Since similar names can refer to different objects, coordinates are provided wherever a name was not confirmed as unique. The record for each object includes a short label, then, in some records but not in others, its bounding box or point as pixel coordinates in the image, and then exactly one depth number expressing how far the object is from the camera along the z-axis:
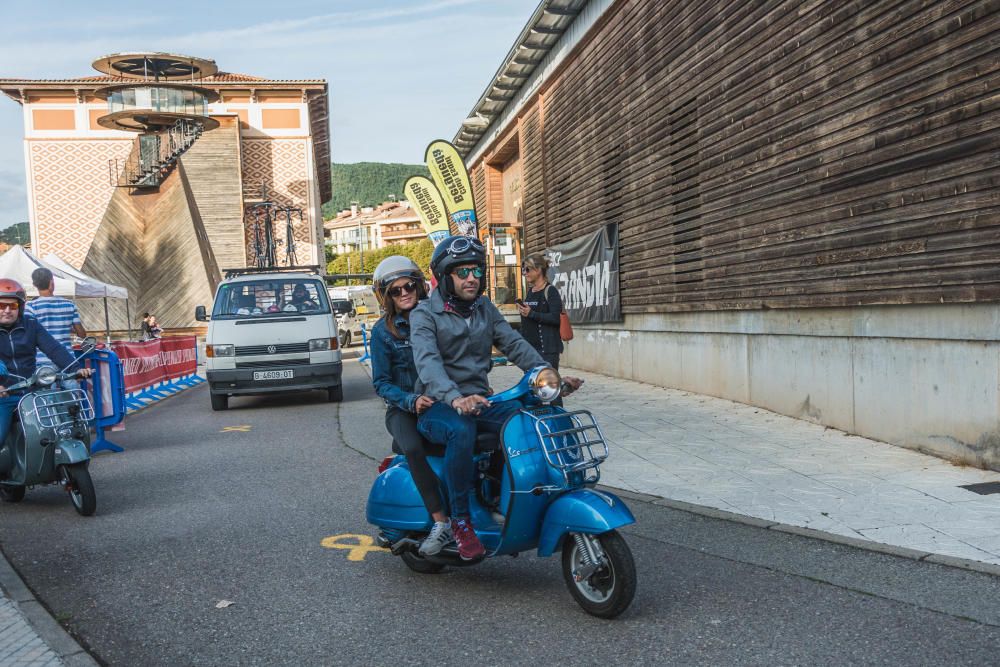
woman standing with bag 9.09
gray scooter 6.60
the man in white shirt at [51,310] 9.48
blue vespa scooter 3.87
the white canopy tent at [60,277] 18.92
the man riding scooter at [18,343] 6.98
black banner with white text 16.16
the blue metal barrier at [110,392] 9.96
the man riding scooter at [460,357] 4.21
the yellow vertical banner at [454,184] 19.67
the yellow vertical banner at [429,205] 21.09
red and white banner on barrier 15.38
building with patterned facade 53.22
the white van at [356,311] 34.69
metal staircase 48.47
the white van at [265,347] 13.51
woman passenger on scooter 4.47
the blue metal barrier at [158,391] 15.20
